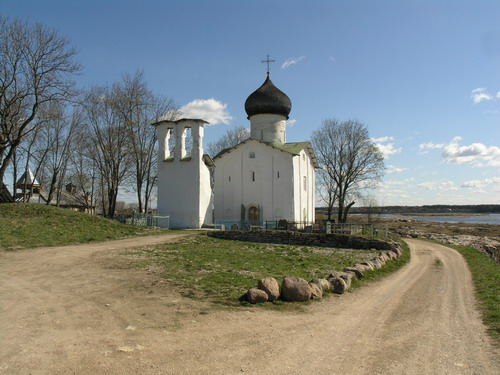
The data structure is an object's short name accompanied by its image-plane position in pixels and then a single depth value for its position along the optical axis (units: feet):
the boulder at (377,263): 42.02
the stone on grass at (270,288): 25.20
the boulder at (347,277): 31.48
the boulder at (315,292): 26.96
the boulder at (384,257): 46.60
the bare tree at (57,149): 104.78
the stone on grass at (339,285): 29.63
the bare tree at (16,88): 70.10
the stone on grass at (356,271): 35.63
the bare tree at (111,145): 100.07
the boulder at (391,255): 50.26
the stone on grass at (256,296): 24.44
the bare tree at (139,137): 100.94
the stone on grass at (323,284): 28.81
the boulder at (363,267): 37.64
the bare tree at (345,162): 121.90
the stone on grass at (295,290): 25.76
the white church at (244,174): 92.53
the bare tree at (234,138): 153.89
